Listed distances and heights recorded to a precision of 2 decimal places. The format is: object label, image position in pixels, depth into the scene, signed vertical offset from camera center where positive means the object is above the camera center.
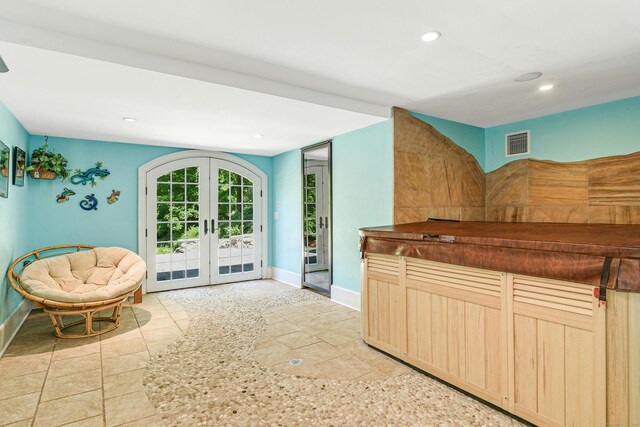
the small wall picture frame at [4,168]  2.96 +0.46
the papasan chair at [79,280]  3.08 -0.68
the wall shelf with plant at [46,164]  4.12 +0.68
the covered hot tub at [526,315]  1.56 -0.60
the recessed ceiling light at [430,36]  2.20 +1.21
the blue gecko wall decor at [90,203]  4.56 +0.19
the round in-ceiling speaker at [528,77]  2.88 +1.21
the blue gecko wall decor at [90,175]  4.50 +0.58
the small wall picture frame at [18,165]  3.44 +0.57
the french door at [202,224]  5.07 -0.14
